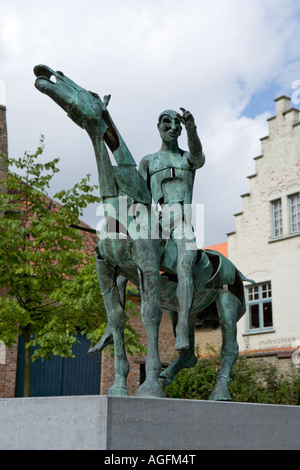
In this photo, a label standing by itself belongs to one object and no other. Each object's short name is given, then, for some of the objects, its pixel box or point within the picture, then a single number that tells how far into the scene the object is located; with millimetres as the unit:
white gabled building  19875
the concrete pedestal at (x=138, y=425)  3473
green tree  11938
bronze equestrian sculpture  4426
